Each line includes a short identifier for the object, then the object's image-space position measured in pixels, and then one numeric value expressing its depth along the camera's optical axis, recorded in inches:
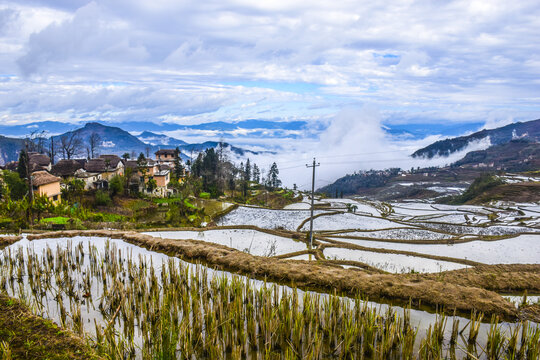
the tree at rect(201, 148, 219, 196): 2315.5
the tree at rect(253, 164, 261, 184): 3363.7
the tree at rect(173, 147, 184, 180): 2181.5
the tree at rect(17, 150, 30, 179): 1365.2
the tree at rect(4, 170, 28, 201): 1216.8
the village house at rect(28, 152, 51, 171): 1861.6
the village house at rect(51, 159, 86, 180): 1707.7
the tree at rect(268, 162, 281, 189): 3017.7
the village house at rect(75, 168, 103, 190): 1616.6
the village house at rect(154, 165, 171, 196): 1841.8
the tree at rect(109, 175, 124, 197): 1480.1
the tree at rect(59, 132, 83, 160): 2053.9
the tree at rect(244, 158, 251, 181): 3098.9
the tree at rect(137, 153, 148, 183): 1729.8
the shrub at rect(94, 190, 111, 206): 1330.0
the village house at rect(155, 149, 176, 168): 2896.2
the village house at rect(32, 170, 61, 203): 1182.9
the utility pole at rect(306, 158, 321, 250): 779.0
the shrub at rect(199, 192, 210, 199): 1909.4
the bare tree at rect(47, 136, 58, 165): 1945.7
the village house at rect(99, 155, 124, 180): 1787.6
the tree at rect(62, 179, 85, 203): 1366.5
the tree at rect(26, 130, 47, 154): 2185.0
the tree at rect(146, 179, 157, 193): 1726.1
